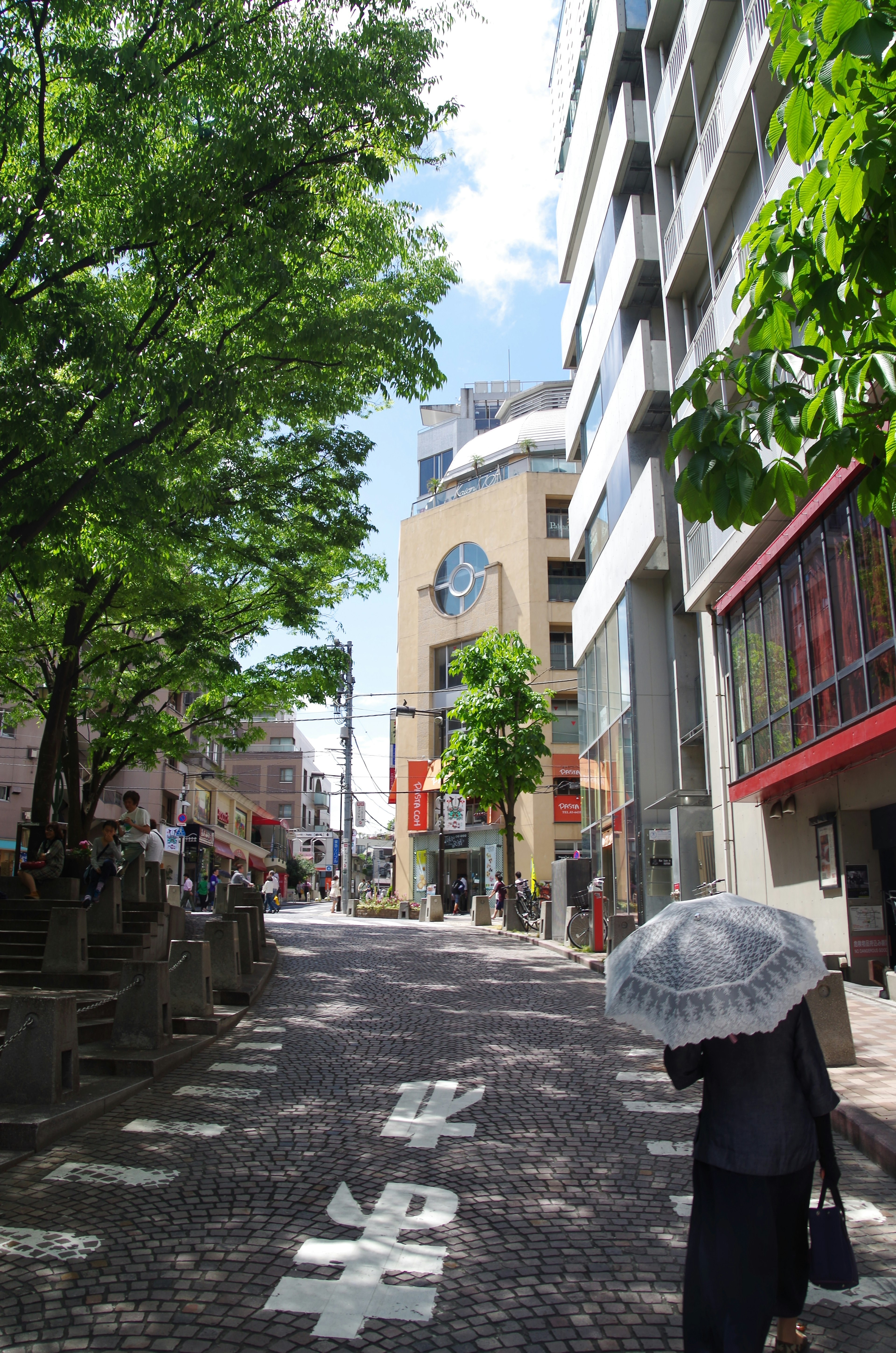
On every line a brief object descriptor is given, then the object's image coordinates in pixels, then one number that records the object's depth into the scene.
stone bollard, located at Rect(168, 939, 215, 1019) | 10.18
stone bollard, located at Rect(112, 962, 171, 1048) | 8.55
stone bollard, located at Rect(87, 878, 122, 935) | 13.26
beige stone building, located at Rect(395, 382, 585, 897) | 49.16
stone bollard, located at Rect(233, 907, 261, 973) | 15.52
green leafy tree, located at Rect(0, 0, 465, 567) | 9.40
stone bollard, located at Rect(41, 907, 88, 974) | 11.07
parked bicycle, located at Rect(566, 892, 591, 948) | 20.92
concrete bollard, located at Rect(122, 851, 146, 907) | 16.83
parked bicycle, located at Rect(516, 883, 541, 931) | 29.83
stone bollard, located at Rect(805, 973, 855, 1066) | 8.18
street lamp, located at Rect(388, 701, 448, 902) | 46.47
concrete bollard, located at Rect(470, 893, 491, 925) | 33.78
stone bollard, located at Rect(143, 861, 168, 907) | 17.80
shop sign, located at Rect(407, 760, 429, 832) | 54.09
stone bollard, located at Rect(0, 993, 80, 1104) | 6.75
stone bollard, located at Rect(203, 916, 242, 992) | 11.88
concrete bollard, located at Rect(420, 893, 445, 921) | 37.03
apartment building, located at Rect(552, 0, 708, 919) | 23.17
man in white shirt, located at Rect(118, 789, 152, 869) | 13.86
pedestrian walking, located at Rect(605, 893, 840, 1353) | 3.18
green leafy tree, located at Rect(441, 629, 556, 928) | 31.52
